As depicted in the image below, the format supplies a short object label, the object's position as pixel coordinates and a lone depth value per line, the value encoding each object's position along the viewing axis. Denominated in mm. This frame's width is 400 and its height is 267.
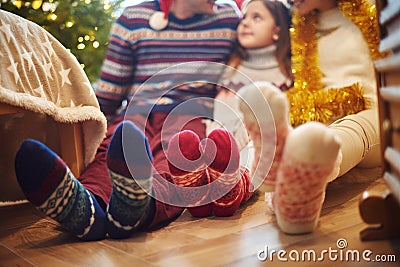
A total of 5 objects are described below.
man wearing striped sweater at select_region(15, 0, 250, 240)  889
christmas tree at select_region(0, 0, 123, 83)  1745
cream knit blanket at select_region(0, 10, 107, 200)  1200
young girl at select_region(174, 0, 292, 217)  1417
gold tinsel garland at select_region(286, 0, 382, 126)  1291
